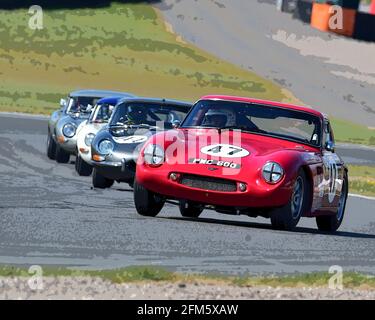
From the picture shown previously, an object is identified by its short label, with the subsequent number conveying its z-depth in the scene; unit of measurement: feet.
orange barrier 223.10
